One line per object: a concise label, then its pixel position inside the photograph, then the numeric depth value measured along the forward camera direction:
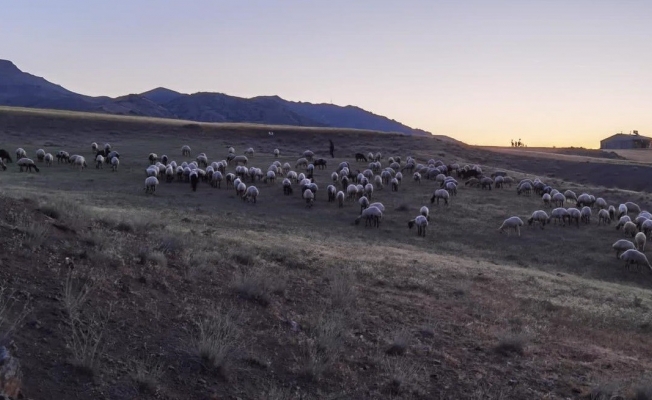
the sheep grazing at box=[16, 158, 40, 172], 42.06
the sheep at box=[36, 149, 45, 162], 47.84
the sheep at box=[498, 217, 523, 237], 31.70
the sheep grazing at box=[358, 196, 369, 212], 35.25
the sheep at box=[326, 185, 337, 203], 37.88
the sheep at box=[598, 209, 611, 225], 35.16
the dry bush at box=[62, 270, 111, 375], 6.33
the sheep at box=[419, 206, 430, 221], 33.53
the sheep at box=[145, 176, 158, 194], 35.69
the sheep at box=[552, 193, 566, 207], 39.91
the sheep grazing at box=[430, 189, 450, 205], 38.69
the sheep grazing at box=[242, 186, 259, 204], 35.97
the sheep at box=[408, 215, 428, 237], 30.69
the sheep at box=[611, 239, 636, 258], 27.56
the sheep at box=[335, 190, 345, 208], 36.44
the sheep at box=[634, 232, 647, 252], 28.73
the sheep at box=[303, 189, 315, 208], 36.12
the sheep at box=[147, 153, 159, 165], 49.83
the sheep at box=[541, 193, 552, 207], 39.81
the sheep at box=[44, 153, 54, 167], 46.41
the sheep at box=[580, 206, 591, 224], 35.47
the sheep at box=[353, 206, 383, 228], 31.89
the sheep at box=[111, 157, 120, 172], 45.59
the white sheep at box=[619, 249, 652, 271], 25.67
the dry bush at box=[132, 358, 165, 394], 6.37
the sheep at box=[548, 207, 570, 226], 34.47
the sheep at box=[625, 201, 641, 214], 39.26
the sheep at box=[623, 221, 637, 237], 31.59
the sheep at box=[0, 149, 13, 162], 44.84
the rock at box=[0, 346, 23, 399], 5.42
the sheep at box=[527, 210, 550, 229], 33.53
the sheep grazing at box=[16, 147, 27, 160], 47.16
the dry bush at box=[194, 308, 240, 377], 7.30
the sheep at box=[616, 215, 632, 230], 33.16
